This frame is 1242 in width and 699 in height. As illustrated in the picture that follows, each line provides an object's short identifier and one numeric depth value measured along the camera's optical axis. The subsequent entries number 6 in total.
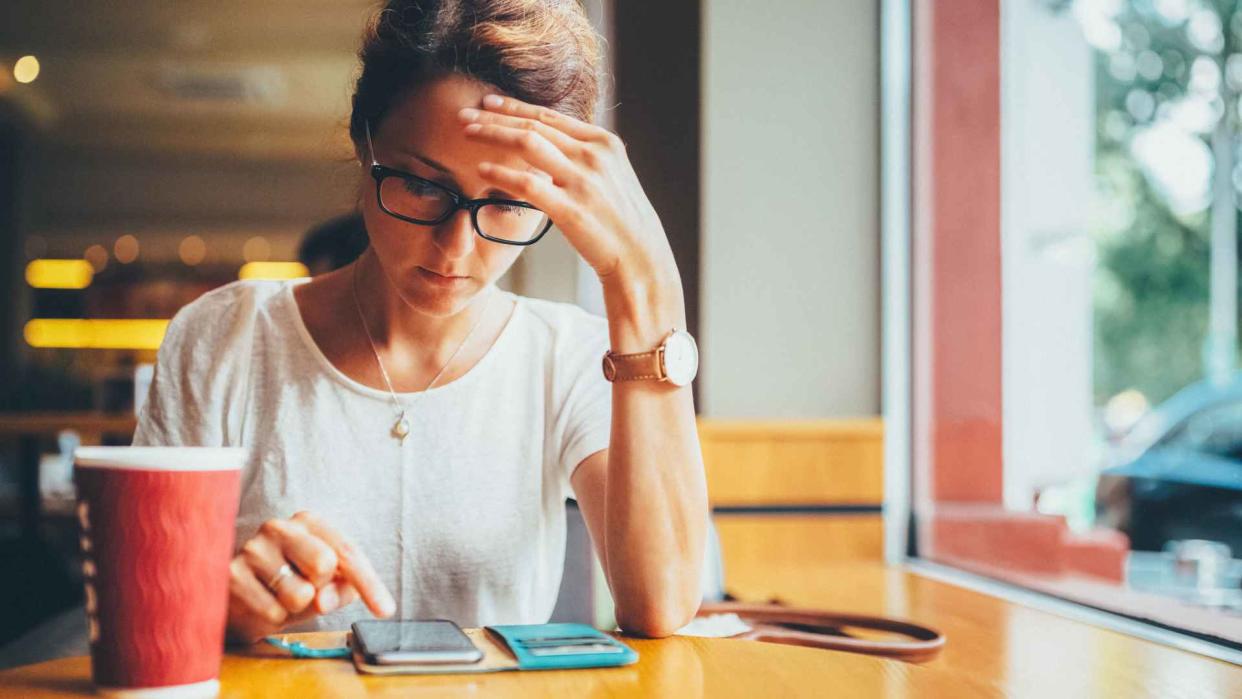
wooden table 0.73
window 2.82
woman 1.01
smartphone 0.78
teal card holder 0.79
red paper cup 0.64
